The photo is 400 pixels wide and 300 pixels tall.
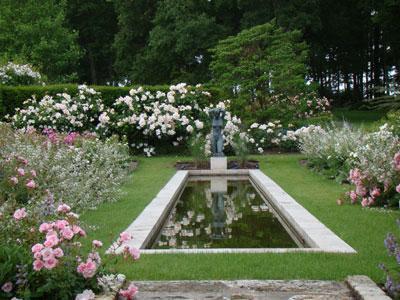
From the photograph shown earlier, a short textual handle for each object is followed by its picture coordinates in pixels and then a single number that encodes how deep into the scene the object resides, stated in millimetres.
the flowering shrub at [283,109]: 19234
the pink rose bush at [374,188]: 8875
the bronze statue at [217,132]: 15414
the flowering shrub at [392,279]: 4568
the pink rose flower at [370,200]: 9023
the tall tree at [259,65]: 19203
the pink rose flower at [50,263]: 3855
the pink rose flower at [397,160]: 6775
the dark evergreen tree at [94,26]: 44469
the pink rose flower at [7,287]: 3969
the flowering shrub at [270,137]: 18734
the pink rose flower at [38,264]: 3859
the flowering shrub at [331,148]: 12680
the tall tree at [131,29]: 35156
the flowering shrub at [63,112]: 18031
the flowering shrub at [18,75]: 21656
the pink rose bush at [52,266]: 3916
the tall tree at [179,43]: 30703
